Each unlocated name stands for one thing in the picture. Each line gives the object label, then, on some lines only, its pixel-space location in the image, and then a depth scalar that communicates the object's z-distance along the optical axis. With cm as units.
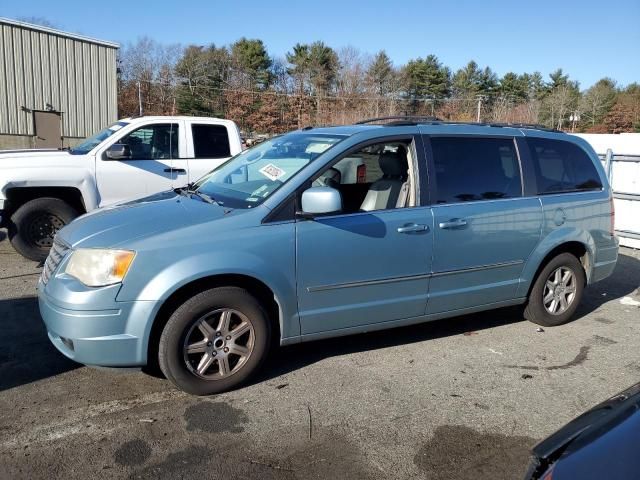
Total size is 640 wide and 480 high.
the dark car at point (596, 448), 161
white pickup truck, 698
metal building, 1880
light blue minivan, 344
